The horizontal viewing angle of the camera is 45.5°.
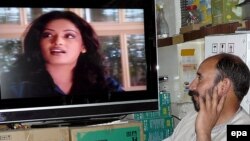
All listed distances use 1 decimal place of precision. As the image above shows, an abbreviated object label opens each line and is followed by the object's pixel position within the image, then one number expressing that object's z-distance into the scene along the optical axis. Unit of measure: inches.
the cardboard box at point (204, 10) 75.2
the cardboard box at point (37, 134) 67.3
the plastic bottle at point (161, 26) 94.1
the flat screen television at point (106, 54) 69.0
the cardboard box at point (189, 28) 75.7
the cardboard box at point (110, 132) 70.7
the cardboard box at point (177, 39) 80.1
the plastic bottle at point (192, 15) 80.9
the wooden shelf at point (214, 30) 57.9
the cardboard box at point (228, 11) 65.6
